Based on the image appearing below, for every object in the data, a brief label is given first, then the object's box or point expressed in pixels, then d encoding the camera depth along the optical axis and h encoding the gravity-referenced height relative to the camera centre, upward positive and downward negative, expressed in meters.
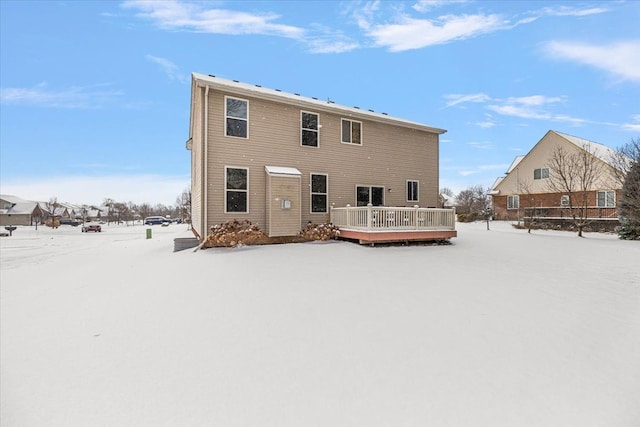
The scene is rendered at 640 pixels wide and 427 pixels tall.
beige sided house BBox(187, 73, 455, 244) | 10.22 +2.05
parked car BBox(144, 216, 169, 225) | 47.70 -1.16
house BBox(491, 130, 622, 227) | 20.84 +1.99
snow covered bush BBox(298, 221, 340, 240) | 11.27 -0.74
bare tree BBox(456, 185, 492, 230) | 29.39 +1.41
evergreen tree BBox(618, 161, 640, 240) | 13.31 +0.22
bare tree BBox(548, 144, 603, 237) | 18.36 +2.65
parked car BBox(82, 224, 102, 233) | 33.97 -1.62
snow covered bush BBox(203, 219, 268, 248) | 9.80 -0.72
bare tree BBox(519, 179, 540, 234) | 21.44 +1.08
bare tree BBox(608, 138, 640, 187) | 14.52 +2.82
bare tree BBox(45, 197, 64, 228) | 58.63 +1.59
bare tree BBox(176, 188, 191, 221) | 49.03 +3.04
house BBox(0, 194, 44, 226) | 55.50 +0.51
